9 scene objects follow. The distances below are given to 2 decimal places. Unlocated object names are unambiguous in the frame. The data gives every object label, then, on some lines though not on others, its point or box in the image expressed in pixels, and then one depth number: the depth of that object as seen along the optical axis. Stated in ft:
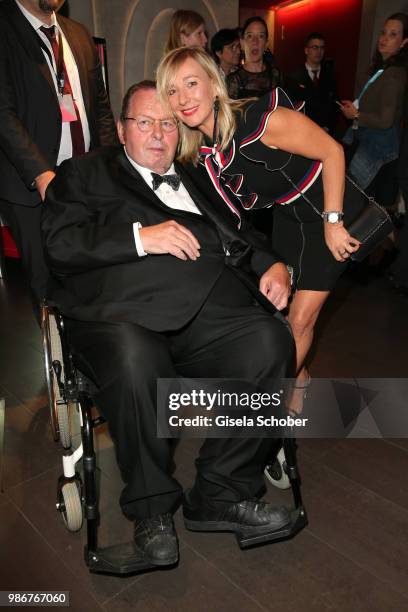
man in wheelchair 4.72
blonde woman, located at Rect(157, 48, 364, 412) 5.51
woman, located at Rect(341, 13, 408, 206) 10.68
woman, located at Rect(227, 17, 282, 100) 11.22
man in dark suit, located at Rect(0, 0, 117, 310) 6.18
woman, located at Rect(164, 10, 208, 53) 9.34
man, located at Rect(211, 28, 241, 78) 11.70
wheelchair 4.60
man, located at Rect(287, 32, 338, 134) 14.11
